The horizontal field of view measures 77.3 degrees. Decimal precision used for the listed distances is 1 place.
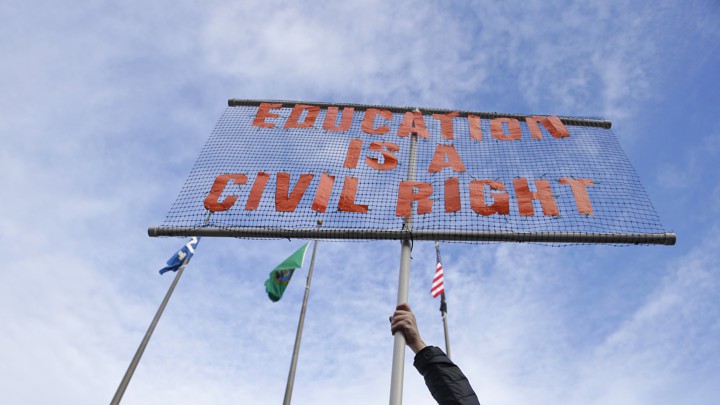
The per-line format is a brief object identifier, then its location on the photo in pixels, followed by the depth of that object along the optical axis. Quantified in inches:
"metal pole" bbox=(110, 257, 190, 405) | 395.5
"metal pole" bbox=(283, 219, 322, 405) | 408.7
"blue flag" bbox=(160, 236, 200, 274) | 493.1
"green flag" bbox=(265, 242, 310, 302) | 314.6
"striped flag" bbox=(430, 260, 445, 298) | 445.7
